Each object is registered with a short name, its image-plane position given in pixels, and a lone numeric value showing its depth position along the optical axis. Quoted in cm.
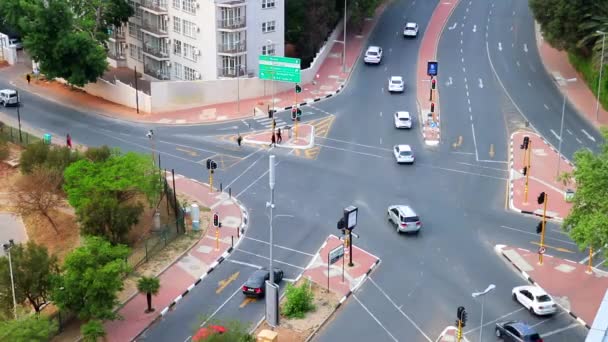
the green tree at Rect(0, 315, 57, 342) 5044
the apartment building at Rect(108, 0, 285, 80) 9850
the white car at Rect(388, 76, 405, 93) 10075
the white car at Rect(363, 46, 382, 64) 10962
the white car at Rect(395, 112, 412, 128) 9038
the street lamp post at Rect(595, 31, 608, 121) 9139
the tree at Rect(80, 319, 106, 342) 5422
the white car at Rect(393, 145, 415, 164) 8238
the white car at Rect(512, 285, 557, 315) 5838
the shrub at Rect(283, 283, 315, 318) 5859
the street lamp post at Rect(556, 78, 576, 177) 8026
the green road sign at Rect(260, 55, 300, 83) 9481
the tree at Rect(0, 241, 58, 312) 5644
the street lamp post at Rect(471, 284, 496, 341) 5586
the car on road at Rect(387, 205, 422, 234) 6894
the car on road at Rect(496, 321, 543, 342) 5409
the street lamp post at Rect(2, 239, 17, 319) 5430
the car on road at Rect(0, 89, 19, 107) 9912
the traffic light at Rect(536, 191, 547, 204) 6519
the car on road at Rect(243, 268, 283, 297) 6066
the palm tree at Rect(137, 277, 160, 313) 5819
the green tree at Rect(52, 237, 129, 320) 5544
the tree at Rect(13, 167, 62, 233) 7200
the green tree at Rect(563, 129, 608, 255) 5416
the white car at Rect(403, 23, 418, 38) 11831
